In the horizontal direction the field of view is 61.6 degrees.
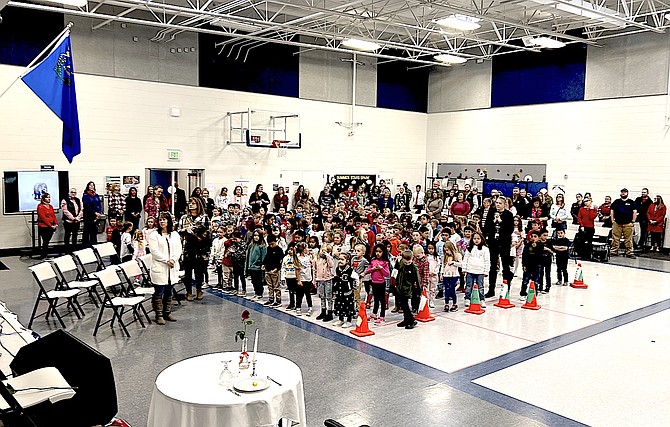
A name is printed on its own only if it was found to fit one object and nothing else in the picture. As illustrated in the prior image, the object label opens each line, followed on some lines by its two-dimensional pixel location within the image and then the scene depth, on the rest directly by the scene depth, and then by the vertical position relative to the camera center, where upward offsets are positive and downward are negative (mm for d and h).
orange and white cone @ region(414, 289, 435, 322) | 8359 -2049
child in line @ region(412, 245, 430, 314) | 8531 -1382
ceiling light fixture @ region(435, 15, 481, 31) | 11969 +3368
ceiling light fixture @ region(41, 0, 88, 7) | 10783 +3261
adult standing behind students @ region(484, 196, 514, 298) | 10227 -1171
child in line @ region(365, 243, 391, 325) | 8148 -1430
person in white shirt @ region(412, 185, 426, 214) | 19953 -840
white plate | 3863 -1464
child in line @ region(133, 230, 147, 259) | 9102 -1184
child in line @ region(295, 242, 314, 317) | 8547 -1475
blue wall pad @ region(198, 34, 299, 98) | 16453 +3275
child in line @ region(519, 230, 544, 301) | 9812 -1357
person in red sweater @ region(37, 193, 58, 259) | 12750 -1153
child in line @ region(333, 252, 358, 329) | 7961 -1627
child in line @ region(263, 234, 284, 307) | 8864 -1481
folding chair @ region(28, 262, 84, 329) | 7402 -1648
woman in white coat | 7652 -1239
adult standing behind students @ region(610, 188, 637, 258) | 14844 -1083
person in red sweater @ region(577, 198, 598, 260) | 13852 -1115
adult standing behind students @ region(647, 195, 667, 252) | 15102 -951
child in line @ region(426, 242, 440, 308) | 8891 -1457
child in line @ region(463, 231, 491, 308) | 9070 -1339
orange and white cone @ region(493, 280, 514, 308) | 9305 -2023
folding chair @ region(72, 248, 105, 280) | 8711 -1367
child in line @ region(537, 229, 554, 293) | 10000 -1514
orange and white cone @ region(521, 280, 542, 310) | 9242 -2011
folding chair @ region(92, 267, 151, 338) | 7225 -1662
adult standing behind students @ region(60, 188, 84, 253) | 13172 -1020
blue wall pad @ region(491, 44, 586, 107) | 17453 +3351
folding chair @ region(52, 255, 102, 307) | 7852 -1584
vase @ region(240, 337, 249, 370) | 4180 -1392
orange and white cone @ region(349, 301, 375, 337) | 7578 -2049
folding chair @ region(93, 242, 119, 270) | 9539 -1358
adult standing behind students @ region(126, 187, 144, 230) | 14156 -861
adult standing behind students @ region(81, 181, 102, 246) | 13547 -936
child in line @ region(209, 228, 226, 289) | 10211 -1404
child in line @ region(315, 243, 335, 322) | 8289 -1570
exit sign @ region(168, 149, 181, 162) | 15805 +496
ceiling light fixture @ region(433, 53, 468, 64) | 17156 +3689
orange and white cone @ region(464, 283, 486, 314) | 8883 -1989
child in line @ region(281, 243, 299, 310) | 8586 -1442
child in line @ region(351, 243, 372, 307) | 8312 -1333
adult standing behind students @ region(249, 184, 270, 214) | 16500 -739
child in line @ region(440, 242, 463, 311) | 8875 -1501
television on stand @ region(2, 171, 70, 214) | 12883 -418
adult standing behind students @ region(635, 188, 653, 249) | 15281 -800
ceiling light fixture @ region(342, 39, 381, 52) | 14533 +3482
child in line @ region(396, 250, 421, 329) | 7895 -1499
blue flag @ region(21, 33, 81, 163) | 6883 +1042
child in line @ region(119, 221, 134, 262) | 10047 -1308
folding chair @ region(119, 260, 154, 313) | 7852 -1441
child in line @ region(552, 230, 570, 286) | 10971 -1457
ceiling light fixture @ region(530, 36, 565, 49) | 14703 +3631
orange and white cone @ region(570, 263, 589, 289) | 10898 -1988
